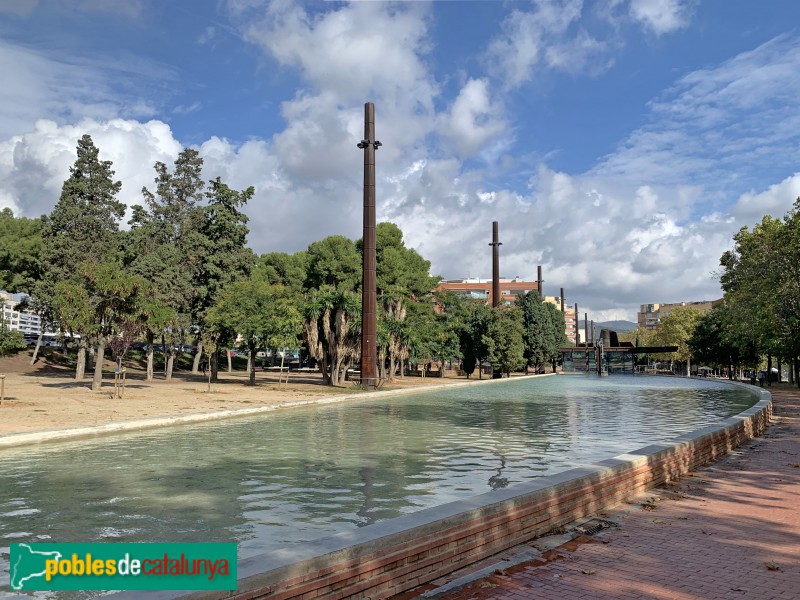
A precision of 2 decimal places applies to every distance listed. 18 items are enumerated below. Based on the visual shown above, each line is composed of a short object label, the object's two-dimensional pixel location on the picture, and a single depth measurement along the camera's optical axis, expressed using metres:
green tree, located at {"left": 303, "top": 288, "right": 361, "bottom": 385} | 38.97
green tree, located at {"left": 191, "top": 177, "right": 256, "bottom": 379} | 48.09
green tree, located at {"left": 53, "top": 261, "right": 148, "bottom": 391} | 27.55
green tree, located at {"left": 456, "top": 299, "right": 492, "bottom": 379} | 65.94
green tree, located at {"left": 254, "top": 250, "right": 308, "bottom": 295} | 68.31
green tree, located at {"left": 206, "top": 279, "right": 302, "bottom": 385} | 34.69
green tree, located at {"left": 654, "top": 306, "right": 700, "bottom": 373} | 99.81
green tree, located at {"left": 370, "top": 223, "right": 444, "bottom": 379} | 47.19
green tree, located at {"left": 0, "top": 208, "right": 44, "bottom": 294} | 51.41
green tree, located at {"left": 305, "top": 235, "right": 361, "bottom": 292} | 63.81
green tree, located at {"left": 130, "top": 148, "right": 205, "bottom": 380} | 45.69
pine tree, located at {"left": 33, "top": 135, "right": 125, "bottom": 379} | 46.34
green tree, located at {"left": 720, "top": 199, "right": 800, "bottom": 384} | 31.36
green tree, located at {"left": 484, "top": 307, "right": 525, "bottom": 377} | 62.56
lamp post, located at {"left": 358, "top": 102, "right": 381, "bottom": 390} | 38.16
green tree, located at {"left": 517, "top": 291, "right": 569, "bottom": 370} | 77.38
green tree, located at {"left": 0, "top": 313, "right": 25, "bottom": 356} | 40.66
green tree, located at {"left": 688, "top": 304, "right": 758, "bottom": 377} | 67.50
